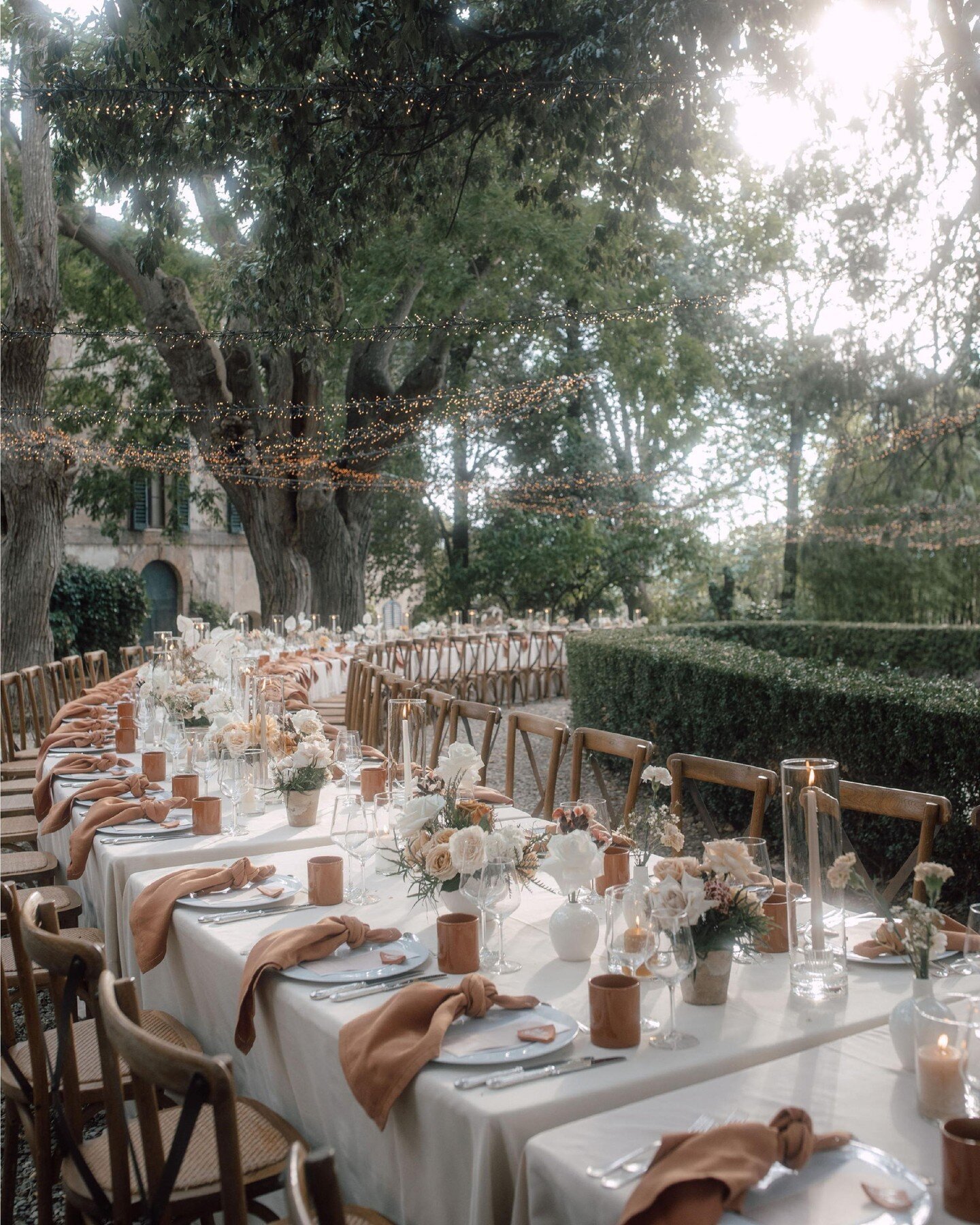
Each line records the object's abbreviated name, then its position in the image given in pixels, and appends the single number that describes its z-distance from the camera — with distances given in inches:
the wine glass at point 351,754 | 143.8
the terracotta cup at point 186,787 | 155.7
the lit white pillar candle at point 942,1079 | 62.8
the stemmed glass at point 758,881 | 87.3
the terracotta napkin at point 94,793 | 158.1
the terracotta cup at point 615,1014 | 72.9
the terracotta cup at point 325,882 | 108.1
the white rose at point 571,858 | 92.3
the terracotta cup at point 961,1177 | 53.2
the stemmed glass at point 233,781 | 141.3
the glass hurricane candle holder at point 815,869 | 83.3
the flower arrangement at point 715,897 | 75.3
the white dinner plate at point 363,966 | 87.0
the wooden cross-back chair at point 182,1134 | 55.6
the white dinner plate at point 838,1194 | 54.1
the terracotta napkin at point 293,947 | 88.0
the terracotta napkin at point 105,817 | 144.0
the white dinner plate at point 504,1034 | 71.2
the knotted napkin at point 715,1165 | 52.6
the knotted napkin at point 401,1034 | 70.2
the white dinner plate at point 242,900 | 108.0
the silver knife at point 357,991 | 83.6
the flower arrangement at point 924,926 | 69.2
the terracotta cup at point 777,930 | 93.2
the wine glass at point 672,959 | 73.7
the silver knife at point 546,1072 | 67.9
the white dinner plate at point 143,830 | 141.7
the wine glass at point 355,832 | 104.6
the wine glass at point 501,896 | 86.7
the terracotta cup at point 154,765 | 173.2
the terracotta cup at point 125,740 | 205.8
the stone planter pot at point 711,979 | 80.4
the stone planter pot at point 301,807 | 145.4
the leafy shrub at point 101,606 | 701.9
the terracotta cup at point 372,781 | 142.0
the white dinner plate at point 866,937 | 90.4
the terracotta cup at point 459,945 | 87.8
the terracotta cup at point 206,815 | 141.5
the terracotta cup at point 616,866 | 108.0
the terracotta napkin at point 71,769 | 179.6
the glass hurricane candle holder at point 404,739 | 130.9
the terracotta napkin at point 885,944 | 89.0
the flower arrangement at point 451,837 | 87.6
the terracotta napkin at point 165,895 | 107.0
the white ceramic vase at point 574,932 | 91.3
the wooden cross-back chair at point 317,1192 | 45.5
